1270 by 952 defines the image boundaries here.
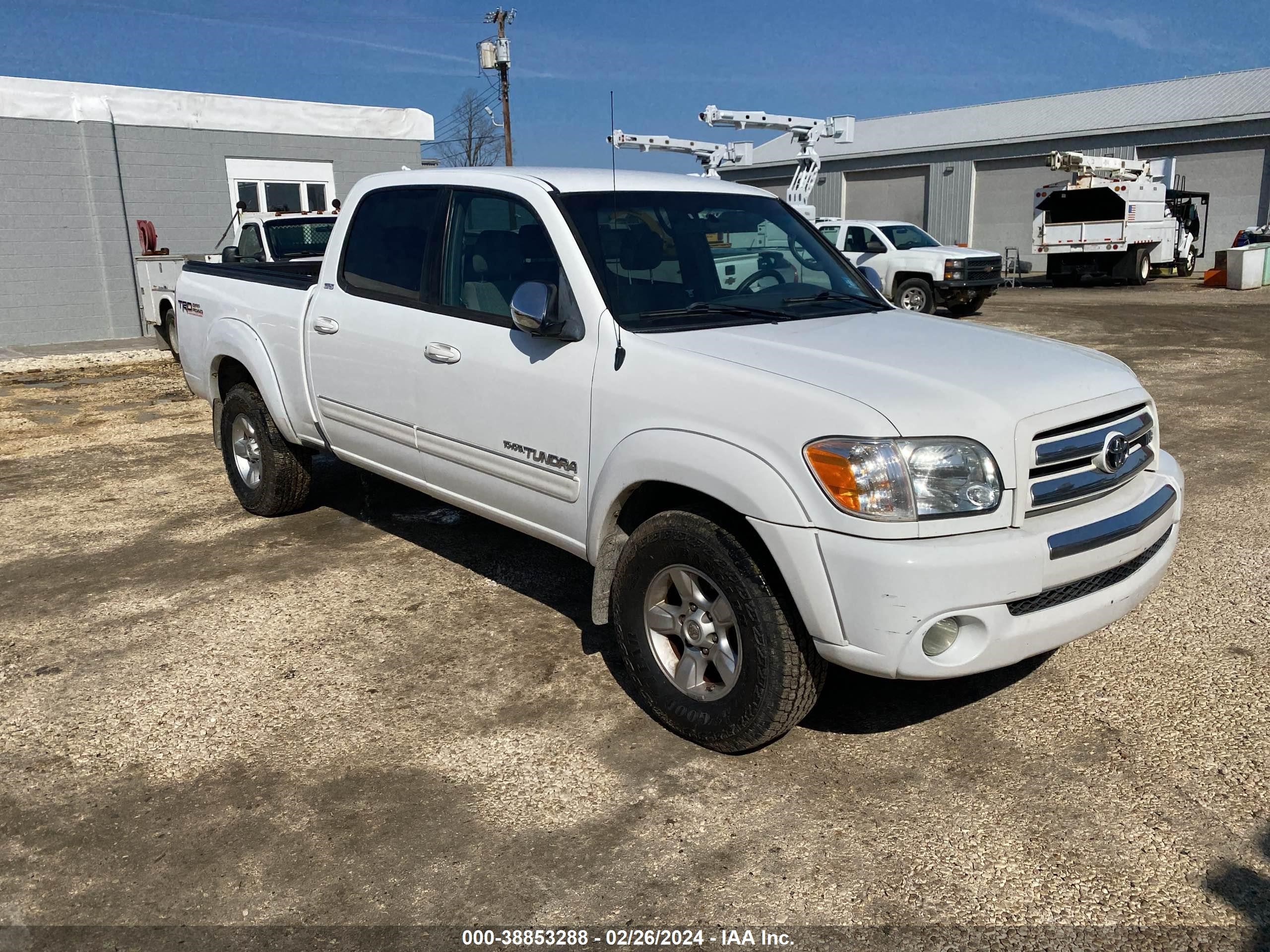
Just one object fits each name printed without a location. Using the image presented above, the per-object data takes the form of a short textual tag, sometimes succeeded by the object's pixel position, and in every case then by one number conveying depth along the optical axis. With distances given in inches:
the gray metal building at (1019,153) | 1247.5
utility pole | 1385.3
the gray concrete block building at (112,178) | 641.6
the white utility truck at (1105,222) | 992.9
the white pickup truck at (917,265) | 705.0
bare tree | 1994.3
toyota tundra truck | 119.0
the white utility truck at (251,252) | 485.7
